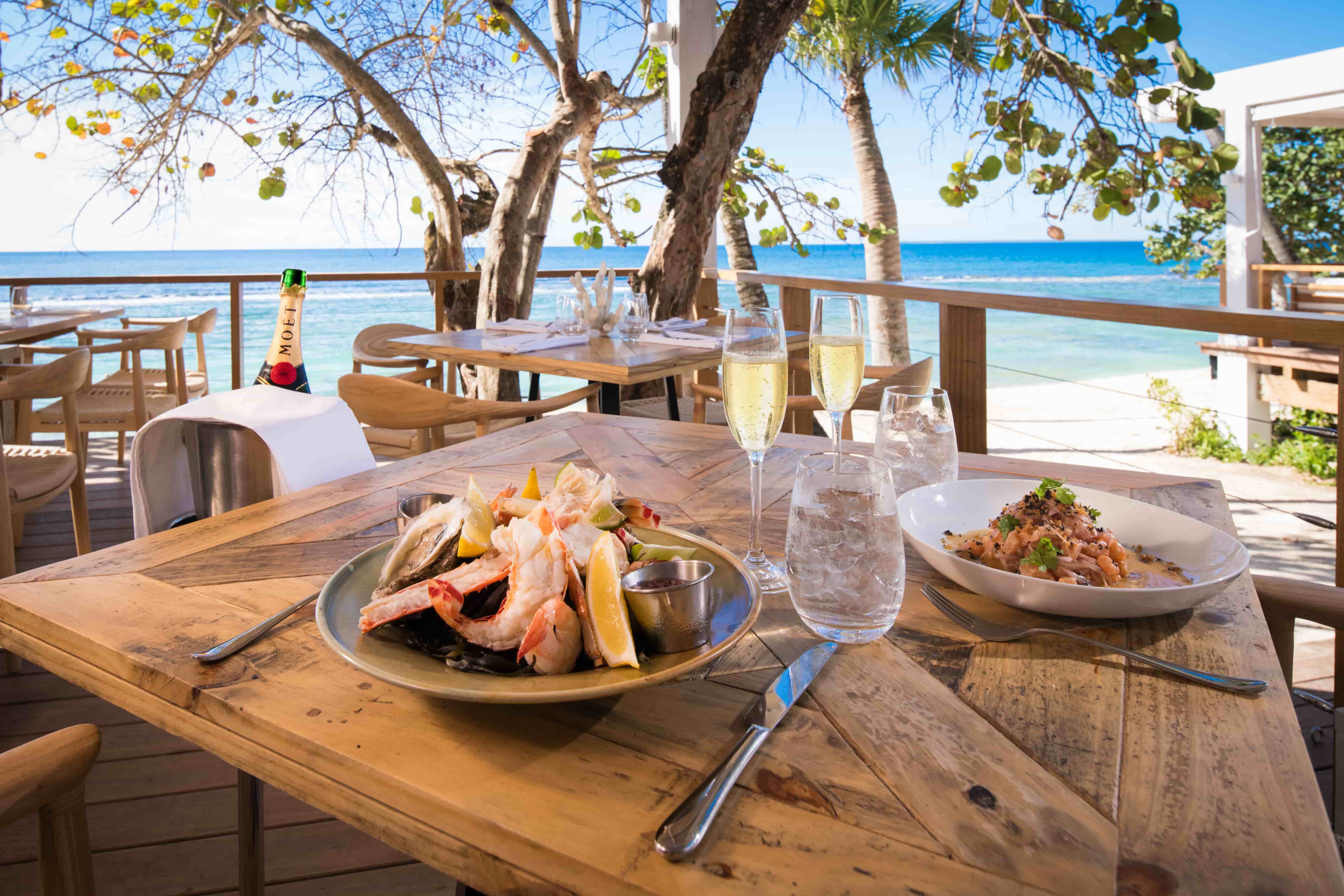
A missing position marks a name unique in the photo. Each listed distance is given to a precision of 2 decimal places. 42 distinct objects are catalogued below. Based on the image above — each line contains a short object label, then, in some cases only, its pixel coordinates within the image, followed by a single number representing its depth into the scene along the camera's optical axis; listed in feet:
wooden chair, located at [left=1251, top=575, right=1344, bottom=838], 2.92
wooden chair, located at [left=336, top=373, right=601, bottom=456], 6.45
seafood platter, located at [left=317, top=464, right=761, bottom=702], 1.68
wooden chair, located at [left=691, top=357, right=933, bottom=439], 6.70
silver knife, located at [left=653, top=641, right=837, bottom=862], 1.38
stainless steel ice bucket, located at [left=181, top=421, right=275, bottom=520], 3.49
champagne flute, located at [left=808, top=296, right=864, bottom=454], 3.31
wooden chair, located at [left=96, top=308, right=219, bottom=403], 14.88
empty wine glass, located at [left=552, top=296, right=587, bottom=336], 10.34
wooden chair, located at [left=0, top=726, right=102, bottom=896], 2.10
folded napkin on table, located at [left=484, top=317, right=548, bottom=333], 10.89
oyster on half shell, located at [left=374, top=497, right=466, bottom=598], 1.94
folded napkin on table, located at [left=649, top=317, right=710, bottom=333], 10.61
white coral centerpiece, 9.95
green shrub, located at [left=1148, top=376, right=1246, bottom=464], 24.11
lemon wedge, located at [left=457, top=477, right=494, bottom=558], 1.93
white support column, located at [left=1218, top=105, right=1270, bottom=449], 23.49
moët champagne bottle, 3.37
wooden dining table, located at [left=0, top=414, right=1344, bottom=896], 1.37
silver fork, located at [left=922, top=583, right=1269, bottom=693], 1.87
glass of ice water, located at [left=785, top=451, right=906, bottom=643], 1.96
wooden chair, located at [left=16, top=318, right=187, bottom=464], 12.10
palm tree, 21.63
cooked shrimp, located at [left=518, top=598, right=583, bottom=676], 1.66
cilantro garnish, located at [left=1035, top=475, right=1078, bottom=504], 2.44
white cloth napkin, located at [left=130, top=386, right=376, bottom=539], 3.39
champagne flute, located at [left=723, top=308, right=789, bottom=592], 2.71
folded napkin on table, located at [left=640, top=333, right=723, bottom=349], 9.37
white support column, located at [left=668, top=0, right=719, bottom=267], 13.78
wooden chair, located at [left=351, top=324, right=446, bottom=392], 12.10
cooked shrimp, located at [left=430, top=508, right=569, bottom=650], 1.74
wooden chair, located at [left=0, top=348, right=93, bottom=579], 7.44
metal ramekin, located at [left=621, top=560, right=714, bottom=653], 1.74
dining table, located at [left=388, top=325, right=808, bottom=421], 8.11
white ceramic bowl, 2.09
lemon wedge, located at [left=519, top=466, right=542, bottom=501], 2.38
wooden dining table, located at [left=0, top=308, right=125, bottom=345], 11.94
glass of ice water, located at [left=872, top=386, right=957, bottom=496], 2.86
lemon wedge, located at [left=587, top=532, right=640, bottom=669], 1.69
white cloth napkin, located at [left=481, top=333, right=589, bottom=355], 9.20
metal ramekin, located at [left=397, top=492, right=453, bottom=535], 2.47
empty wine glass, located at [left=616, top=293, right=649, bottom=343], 9.57
